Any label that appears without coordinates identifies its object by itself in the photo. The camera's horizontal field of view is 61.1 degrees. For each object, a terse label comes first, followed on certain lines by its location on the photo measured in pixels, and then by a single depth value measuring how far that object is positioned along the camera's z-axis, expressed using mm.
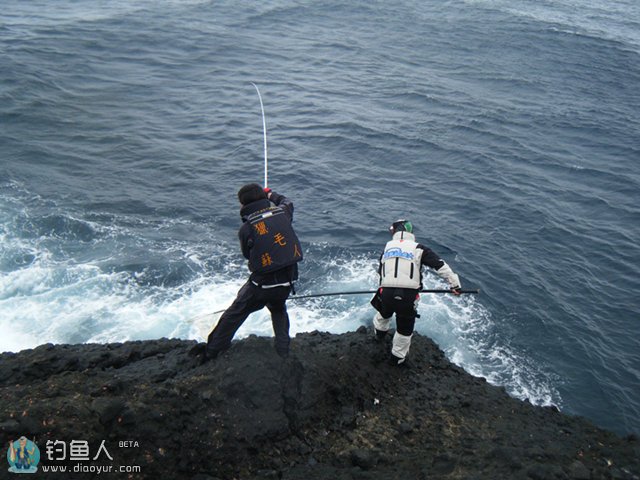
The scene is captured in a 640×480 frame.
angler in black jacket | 6063
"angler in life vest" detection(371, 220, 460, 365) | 6953
